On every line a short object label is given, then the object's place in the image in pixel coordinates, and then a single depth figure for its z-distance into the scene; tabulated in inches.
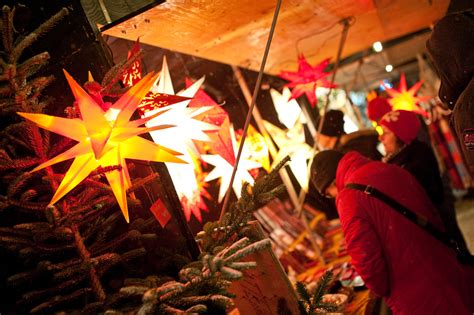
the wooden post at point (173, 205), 111.7
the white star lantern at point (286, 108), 213.2
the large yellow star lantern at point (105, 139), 73.7
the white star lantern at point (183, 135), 106.2
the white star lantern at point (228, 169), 170.9
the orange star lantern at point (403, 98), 322.0
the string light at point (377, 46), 313.8
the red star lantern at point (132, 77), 107.8
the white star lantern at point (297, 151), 203.9
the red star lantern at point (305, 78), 214.2
